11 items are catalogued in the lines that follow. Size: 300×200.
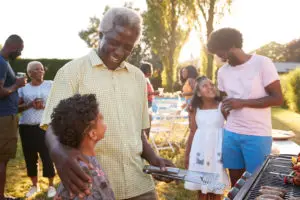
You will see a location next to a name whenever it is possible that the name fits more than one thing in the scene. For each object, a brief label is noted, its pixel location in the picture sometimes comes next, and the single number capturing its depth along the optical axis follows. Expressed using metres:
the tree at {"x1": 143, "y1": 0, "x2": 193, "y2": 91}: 21.89
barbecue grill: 1.85
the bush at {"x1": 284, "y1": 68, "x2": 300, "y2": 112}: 17.03
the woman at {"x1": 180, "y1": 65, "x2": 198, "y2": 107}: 7.13
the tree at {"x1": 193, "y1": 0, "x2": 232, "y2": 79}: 15.18
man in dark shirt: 4.26
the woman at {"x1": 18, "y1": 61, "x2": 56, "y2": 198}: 4.88
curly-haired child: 1.60
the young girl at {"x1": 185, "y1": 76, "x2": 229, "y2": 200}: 3.84
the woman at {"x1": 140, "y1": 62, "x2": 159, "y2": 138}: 7.40
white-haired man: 1.79
